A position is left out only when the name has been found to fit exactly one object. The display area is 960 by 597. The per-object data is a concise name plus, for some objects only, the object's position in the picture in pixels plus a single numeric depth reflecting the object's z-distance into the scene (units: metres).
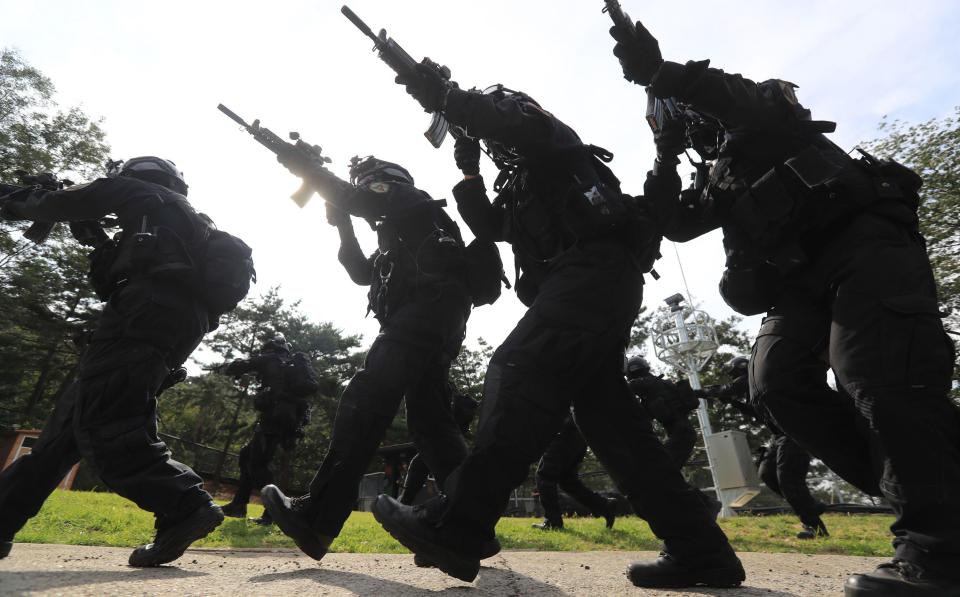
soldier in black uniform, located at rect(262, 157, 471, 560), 2.69
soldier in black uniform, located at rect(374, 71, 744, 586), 1.89
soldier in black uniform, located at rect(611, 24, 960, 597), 1.60
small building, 12.65
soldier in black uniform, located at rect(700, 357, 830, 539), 6.92
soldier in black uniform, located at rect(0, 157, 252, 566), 2.74
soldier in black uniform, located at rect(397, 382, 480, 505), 6.76
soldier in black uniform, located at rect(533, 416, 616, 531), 6.89
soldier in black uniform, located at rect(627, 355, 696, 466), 7.38
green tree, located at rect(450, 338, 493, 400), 34.62
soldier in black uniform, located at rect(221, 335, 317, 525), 6.70
